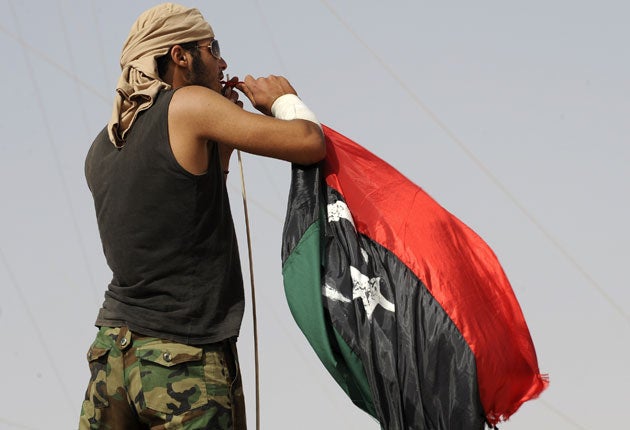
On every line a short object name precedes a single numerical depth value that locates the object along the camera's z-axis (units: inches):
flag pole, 267.1
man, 237.6
